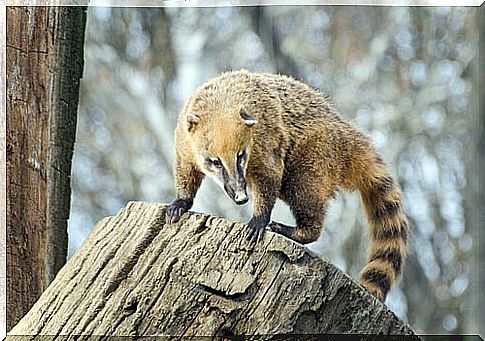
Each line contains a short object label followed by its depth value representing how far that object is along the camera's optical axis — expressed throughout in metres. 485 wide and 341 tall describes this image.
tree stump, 6.18
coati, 6.33
